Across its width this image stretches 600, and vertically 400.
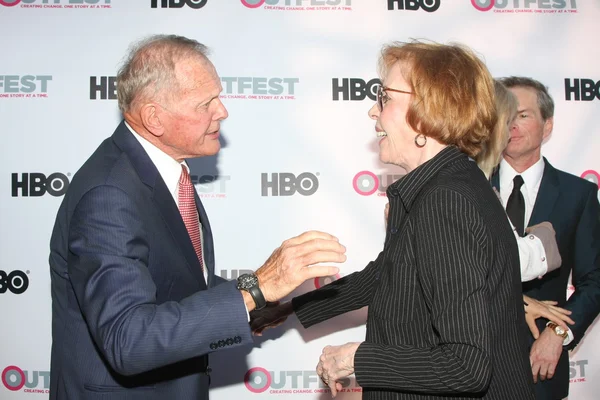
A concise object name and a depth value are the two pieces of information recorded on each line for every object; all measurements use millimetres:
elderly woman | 1373
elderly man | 1488
